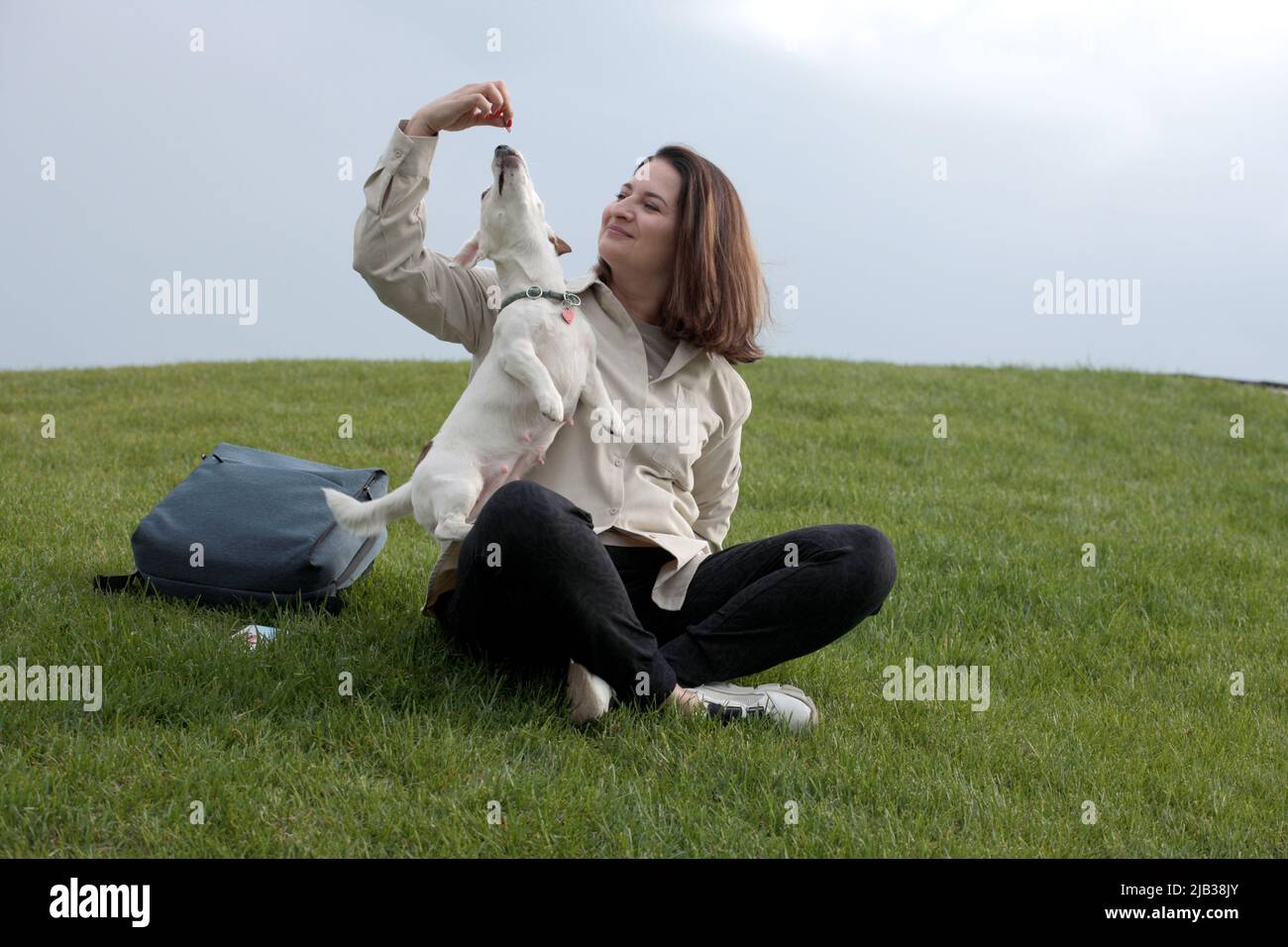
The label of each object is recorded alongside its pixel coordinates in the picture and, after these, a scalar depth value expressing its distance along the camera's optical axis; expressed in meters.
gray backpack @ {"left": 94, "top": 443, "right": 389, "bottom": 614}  4.00
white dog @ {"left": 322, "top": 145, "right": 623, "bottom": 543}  2.81
